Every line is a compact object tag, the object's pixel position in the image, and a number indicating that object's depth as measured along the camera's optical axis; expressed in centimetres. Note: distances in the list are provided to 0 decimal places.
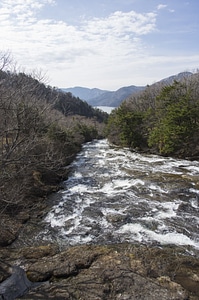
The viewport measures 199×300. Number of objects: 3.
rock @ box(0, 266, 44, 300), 522
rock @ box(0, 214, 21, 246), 838
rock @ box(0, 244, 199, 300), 537
